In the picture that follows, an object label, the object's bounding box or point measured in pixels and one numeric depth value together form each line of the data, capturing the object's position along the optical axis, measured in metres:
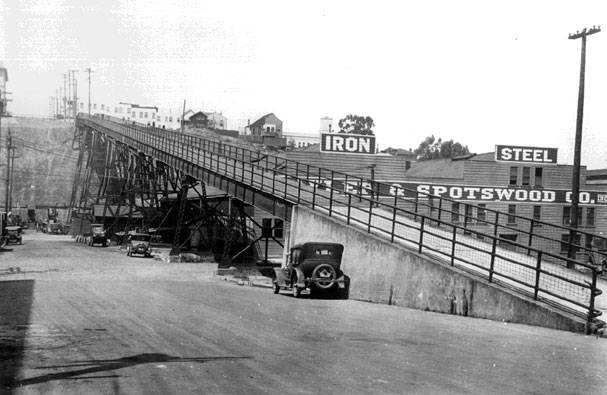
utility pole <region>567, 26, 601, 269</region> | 21.67
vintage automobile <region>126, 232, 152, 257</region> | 34.97
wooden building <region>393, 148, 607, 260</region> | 41.12
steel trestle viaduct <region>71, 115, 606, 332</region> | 12.67
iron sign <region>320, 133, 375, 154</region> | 42.50
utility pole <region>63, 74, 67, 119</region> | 108.30
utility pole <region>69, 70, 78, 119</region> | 102.54
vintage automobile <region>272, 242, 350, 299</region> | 15.21
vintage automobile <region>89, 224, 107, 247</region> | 44.66
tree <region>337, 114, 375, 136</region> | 108.50
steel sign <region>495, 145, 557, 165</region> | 41.62
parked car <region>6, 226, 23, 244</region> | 42.50
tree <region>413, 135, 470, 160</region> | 115.31
